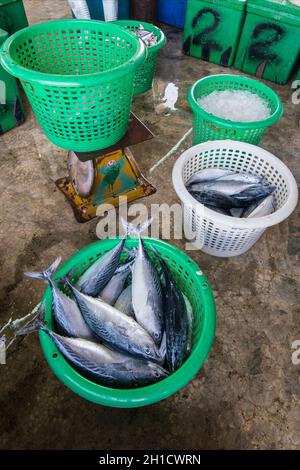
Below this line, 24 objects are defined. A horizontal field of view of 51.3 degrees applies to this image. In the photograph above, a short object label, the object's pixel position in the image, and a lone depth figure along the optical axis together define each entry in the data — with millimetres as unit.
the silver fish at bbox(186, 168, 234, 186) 2244
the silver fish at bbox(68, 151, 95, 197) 2270
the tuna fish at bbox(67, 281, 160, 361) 1525
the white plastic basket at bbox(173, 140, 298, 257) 1805
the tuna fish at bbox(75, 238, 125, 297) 1747
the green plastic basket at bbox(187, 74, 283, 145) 2309
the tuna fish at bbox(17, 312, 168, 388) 1438
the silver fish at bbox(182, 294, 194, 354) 1589
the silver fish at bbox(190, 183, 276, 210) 2135
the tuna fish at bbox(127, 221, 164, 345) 1618
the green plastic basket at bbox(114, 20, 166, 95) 3264
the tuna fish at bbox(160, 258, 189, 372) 1527
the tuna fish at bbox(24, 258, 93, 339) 1554
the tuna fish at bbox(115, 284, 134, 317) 1752
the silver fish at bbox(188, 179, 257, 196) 2186
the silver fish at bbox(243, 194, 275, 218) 2000
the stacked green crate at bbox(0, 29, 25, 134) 2926
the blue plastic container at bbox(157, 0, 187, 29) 4660
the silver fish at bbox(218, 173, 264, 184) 2182
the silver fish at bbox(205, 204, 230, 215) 2163
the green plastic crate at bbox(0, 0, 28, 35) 3072
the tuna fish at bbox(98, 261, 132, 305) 1810
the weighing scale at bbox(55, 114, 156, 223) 2258
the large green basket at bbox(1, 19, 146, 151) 1476
